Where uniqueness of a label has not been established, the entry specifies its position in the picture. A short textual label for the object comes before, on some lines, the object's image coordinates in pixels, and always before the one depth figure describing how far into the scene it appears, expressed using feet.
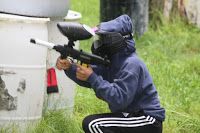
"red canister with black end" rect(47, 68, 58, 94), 33.98
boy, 28.26
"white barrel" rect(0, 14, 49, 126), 31.61
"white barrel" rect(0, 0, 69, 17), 32.68
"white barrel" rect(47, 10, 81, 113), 34.95
